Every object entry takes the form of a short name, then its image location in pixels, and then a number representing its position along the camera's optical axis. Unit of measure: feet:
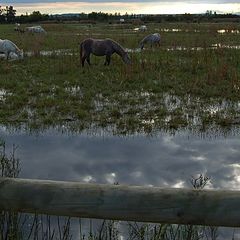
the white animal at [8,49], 48.10
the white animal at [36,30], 103.71
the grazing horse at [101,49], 44.49
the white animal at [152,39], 64.89
